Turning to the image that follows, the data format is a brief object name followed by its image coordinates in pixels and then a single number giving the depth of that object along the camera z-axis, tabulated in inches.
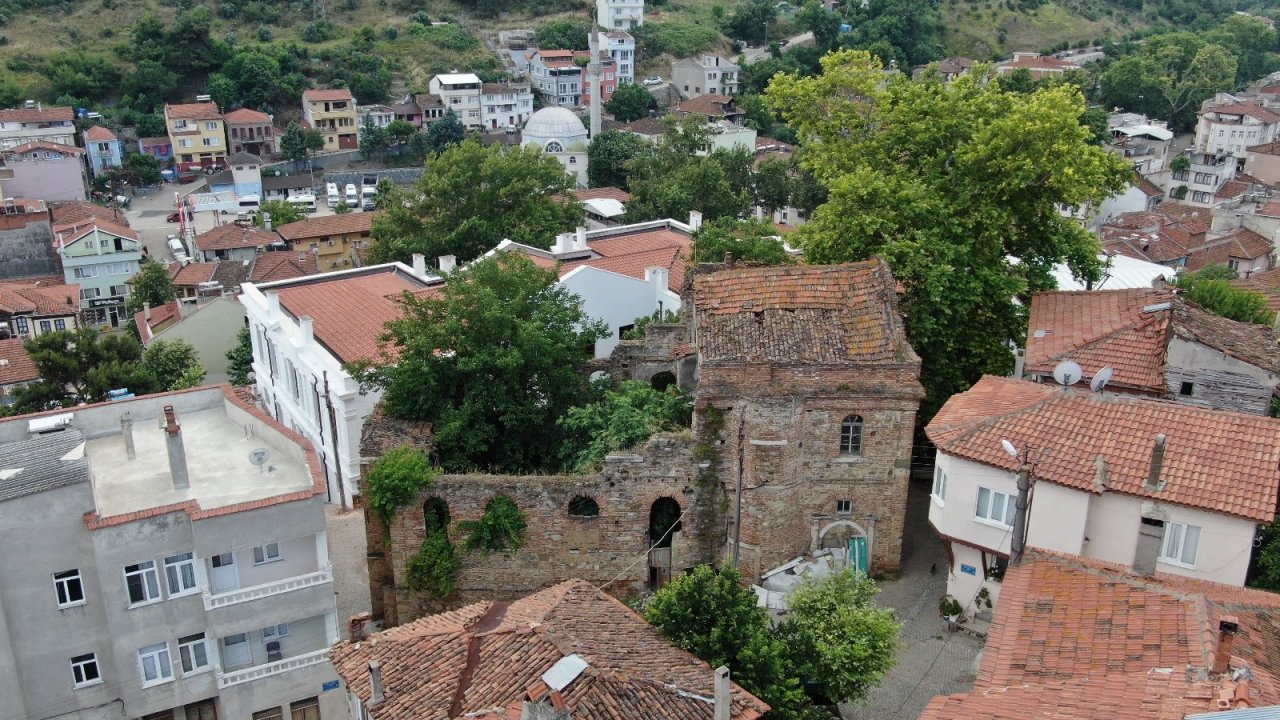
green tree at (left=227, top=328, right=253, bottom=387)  1875.0
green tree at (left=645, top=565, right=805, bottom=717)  719.1
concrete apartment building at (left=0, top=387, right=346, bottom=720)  808.9
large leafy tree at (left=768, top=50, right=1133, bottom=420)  1126.4
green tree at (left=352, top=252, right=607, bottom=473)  1026.7
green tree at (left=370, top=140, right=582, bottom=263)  2073.1
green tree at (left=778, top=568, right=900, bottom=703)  756.2
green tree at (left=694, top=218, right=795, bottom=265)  1370.6
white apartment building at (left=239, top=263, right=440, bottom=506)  1286.9
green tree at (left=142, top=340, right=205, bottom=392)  1771.7
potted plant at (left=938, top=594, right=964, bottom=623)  906.7
